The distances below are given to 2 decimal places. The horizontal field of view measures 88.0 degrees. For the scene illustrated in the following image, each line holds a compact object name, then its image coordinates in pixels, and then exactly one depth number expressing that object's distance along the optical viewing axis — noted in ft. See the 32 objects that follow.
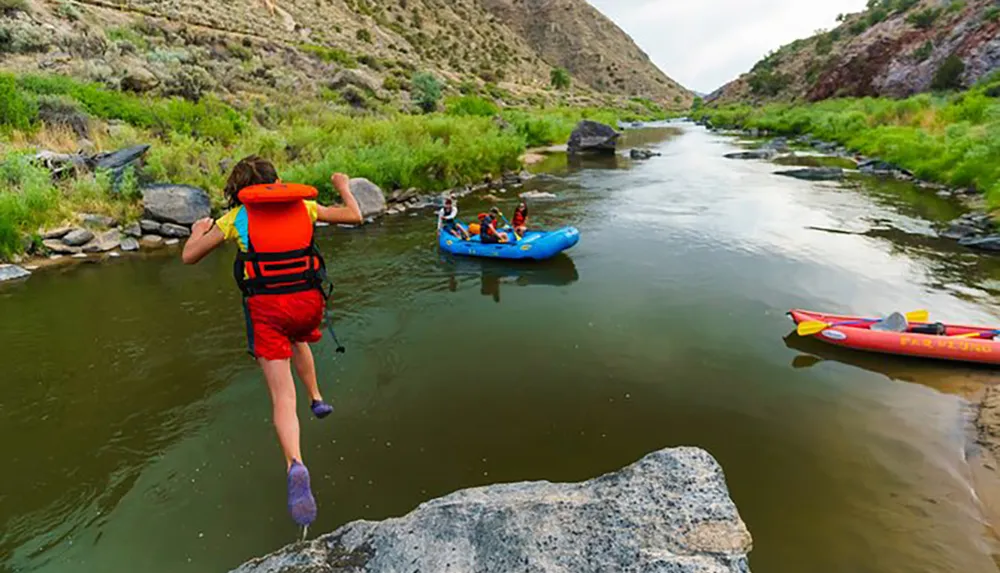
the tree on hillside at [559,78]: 254.88
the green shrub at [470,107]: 116.47
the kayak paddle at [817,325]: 25.35
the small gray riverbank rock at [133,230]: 42.91
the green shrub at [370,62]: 139.85
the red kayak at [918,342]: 22.55
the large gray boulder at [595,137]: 111.75
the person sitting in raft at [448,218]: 42.80
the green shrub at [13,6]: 79.89
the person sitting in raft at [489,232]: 39.96
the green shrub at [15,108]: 48.91
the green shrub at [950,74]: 116.57
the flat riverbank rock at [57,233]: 38.99
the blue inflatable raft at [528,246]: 38.60
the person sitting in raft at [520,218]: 41.60
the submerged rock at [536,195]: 64.95
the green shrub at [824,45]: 224.33
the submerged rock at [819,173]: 71.26
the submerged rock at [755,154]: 96.02
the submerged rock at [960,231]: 41.83
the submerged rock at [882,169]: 69.58
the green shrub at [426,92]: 117.91
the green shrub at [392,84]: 121.49
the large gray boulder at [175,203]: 44.60
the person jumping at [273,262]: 11.67
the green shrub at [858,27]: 211.82
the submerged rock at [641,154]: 103.65
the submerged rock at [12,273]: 34.71
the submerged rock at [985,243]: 38.63
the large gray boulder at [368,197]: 51.91
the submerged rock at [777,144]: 108.11
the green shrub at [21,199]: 36.60
